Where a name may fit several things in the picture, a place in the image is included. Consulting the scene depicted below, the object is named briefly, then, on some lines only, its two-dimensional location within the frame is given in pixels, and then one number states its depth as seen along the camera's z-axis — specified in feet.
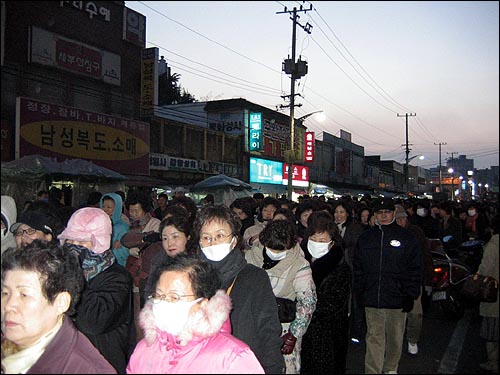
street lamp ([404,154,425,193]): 164.15
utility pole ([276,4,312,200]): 69.67
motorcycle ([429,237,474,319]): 24.17
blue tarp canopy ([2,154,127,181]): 33.37
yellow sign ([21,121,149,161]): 47.73
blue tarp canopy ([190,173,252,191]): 47.14
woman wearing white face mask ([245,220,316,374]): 12.19
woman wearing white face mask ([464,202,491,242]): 26.93
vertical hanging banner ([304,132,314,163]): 107.76
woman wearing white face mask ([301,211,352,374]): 13.99
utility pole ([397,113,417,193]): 164.49
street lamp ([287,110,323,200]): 68.46
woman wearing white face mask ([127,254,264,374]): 6.57
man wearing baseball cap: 15.69
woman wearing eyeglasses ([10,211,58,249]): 11.16
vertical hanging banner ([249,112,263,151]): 87.20
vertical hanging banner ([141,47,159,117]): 62.23
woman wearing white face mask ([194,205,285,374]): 9.24
